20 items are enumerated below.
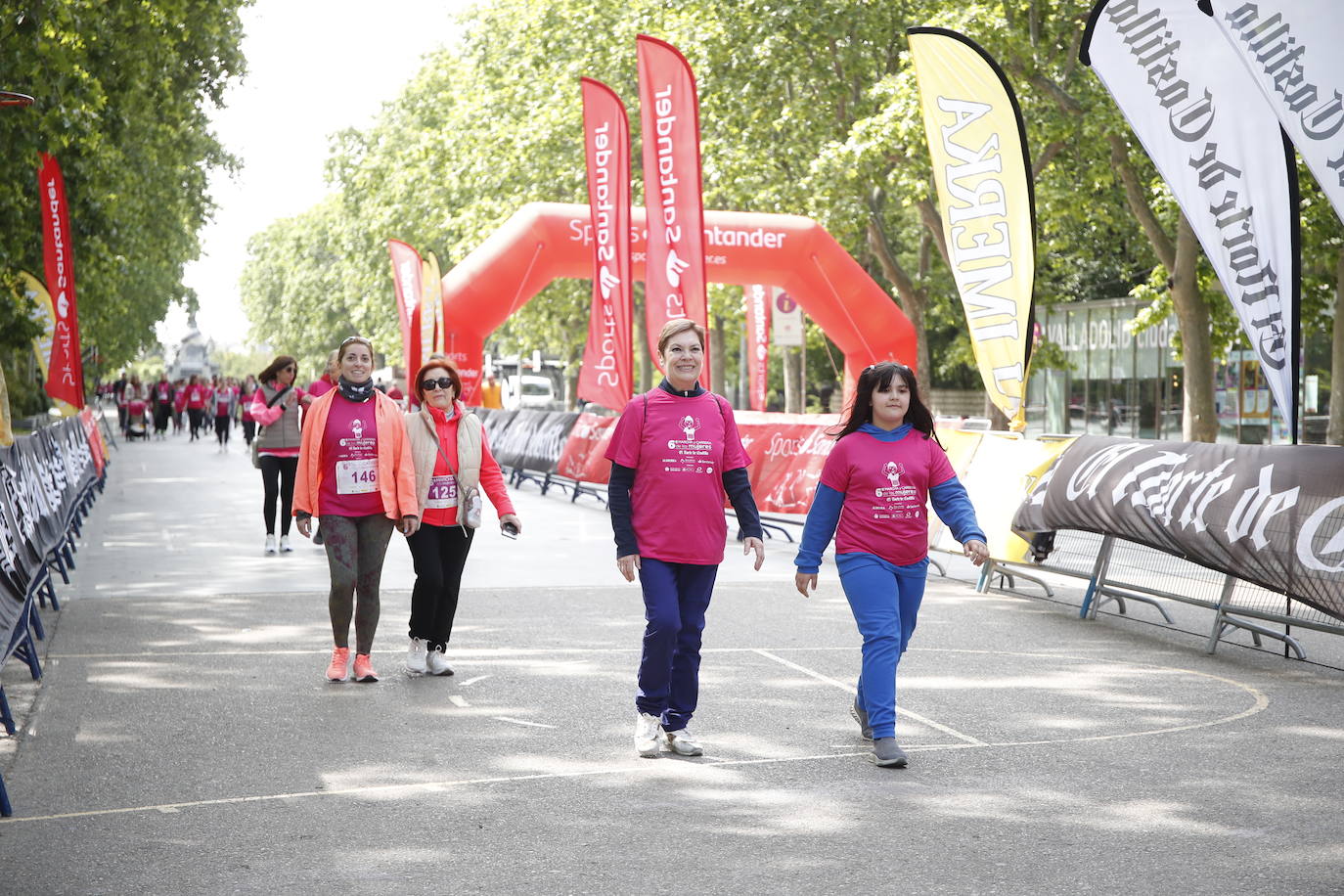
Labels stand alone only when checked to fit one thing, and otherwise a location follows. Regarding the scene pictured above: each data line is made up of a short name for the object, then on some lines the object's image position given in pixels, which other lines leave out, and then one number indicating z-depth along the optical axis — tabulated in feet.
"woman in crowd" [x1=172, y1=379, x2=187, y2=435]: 163.12
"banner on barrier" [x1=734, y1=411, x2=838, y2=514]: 52.95
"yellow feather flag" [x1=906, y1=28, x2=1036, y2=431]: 43.78
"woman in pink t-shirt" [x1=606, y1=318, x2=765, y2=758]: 21.65
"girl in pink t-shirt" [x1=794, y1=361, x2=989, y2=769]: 21.81
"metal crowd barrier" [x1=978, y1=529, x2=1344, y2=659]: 32.07
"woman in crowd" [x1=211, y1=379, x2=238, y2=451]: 127.13
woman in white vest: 28.14
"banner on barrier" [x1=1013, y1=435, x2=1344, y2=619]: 28.40
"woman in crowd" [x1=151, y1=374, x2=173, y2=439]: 158.30
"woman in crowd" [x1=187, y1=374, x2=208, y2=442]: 147.84
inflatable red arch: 76.95
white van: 226.97
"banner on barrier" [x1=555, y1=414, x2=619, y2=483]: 73.46
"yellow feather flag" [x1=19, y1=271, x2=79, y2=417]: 64.95
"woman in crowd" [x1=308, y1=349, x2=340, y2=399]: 37.93
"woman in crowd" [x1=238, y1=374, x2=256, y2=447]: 113.60
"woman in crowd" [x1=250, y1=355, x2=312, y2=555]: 46.01
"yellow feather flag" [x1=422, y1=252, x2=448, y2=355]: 79.05
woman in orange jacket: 27.58
